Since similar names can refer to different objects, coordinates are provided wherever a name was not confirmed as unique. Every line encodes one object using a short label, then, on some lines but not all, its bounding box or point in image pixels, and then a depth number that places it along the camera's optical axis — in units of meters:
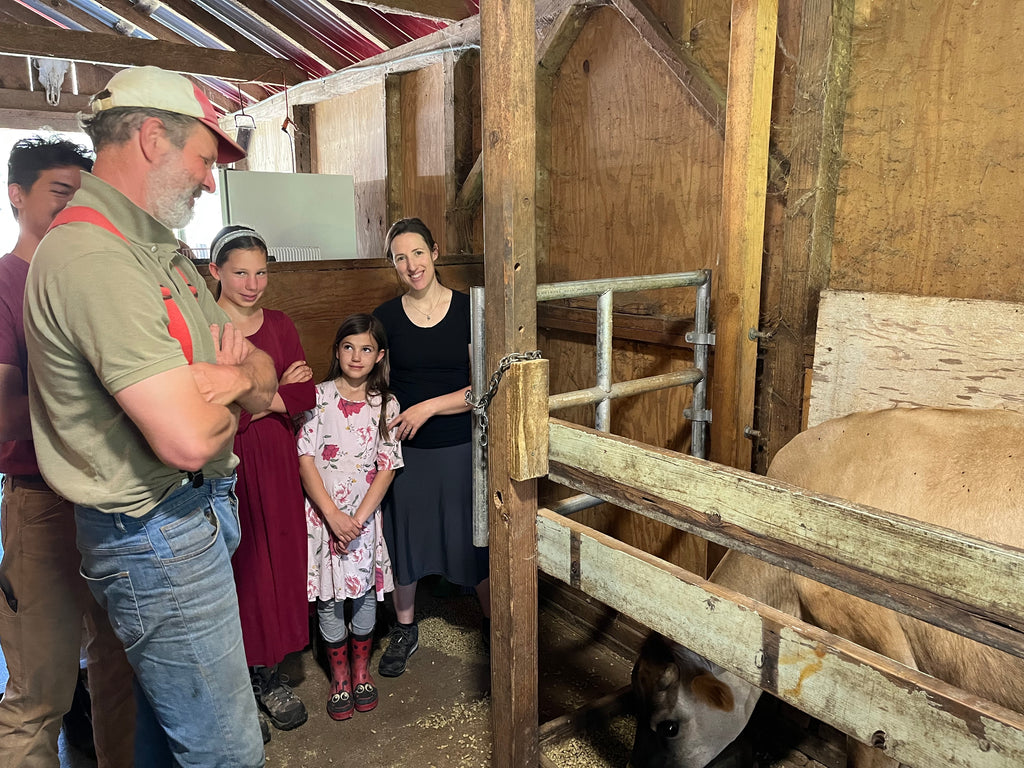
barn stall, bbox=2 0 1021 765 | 1.50
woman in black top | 2.51
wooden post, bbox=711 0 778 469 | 1.97
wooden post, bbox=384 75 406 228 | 4.09
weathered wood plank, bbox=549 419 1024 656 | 0.89
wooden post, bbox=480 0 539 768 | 1.48
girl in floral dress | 2.44
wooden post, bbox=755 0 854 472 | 1.92
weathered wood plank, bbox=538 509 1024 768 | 0.92
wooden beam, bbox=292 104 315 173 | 5.21
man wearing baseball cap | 1.22
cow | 1.40
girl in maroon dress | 2.25
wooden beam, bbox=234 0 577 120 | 2.86
